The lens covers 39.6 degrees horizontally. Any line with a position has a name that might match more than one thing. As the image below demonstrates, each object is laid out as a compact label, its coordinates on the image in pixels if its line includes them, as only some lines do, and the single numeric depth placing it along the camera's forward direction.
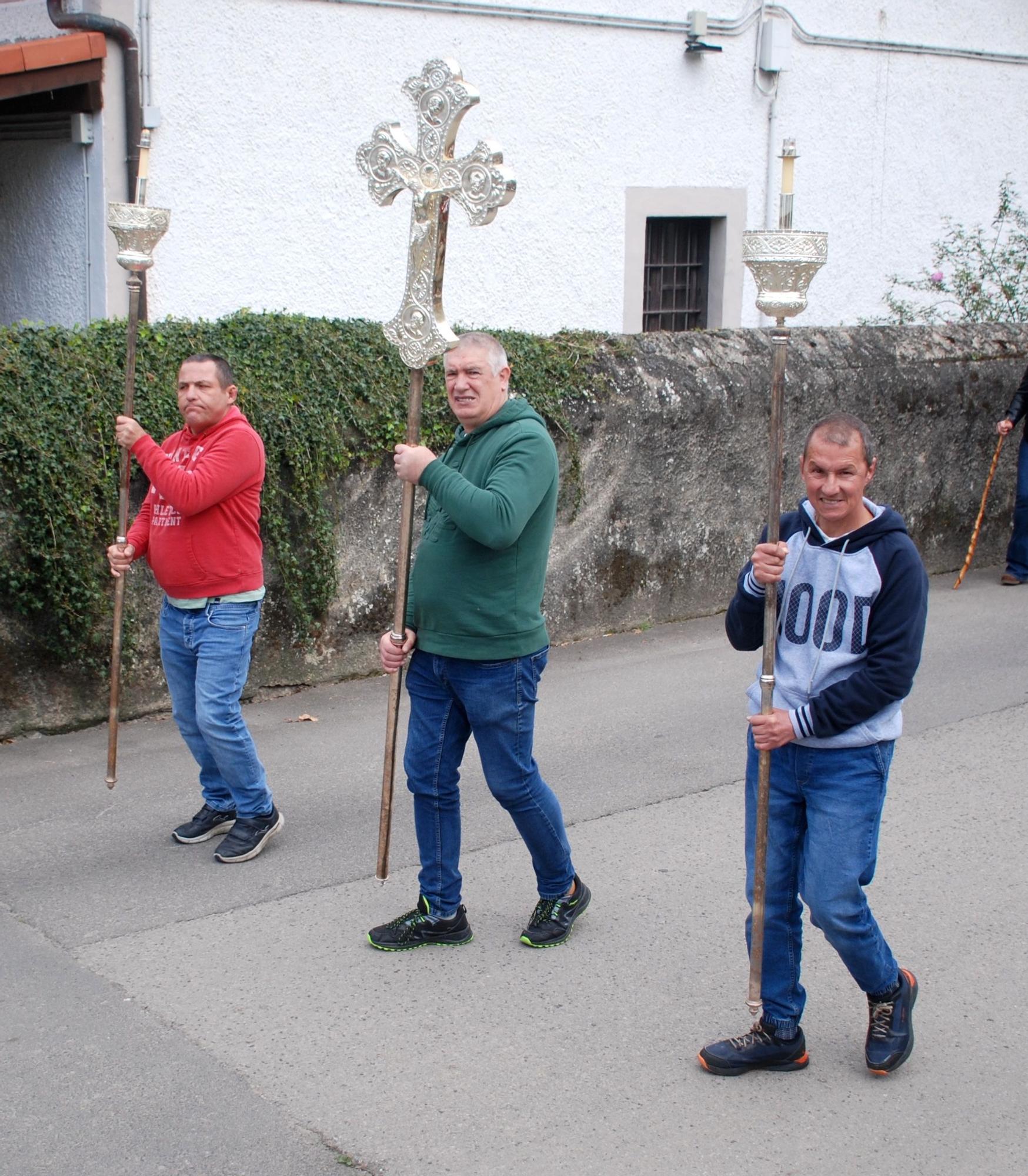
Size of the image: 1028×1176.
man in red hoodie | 4.77
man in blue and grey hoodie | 3.35
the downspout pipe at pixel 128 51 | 7.99
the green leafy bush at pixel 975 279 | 11.46
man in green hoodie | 3.94
